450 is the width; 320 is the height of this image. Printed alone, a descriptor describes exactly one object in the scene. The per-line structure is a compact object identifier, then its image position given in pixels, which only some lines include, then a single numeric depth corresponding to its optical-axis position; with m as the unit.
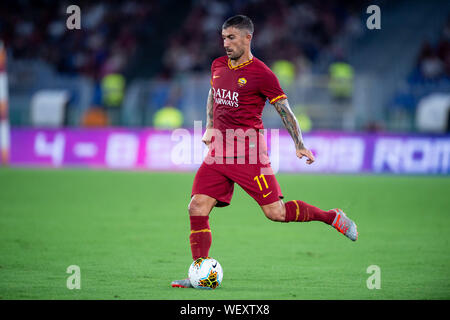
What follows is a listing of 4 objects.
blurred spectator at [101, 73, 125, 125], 42.03
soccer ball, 12.90
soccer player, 13.37
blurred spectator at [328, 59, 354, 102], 42.03
